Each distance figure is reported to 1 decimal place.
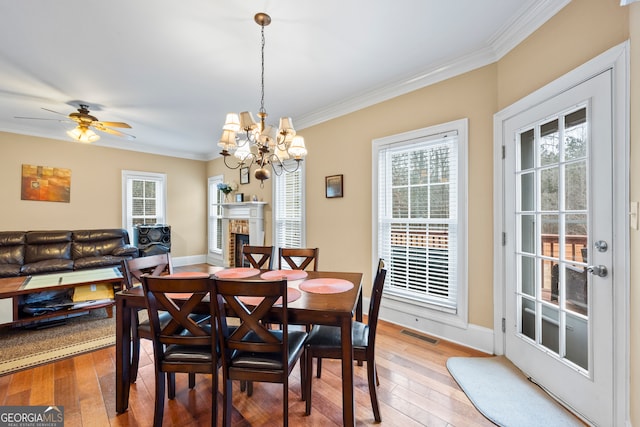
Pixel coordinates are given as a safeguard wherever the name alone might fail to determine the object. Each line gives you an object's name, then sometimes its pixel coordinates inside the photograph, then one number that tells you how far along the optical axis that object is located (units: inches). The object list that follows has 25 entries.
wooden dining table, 57.1
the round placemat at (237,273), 85.1
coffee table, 103.2
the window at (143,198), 219.2
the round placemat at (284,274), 83.7
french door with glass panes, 59.4
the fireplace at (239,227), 189.3
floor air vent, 103.6
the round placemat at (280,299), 62.3
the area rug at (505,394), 64.4
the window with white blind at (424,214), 101.3
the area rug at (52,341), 90.4
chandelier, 77.5
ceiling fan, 134.2
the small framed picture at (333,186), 138.9
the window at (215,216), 253.3
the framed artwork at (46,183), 179.9
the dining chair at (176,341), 56.6
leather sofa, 157.5
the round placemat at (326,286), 72.1
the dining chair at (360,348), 64.3
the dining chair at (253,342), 53.4
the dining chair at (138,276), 73.7
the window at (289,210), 162.6
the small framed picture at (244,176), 211.9
